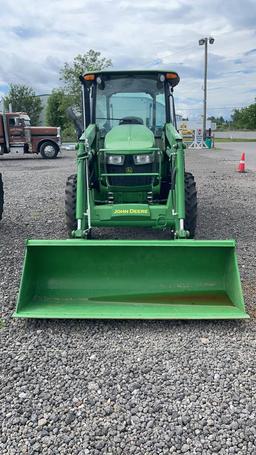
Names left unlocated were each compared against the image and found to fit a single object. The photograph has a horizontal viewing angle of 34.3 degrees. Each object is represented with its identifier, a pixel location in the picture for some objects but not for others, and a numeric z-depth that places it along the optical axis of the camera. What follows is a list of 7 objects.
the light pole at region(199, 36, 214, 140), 29.80
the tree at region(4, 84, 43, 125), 52.62
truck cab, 20.86
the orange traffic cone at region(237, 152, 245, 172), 14.98
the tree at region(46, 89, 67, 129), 47.56
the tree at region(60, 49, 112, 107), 34.69
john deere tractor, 3.86
